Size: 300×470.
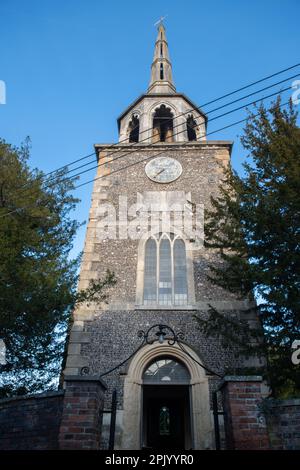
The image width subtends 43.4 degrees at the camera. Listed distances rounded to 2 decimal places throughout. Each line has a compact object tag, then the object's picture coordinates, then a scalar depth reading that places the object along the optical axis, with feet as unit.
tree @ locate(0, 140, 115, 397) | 31.12
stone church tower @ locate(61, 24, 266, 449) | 33.63
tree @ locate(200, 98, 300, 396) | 27.71
